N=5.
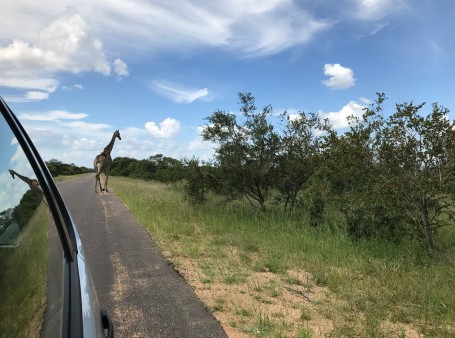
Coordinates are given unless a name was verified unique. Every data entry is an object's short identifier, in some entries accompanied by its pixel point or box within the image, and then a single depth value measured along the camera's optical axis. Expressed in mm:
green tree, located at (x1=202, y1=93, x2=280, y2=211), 13586
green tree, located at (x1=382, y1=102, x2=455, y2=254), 7945
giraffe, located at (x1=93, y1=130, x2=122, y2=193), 22531
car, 1432
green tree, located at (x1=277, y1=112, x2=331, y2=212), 13109
